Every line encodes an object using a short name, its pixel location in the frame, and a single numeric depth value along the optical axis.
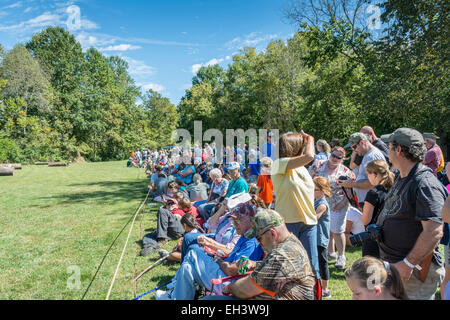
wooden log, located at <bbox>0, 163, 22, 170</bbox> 23.53
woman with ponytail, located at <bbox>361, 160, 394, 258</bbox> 2.74
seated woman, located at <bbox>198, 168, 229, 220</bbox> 6.35
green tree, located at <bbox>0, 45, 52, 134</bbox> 35.38
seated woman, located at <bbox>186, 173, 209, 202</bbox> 7.63
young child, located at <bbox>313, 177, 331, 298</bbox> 3.52
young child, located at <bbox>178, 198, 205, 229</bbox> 5.87
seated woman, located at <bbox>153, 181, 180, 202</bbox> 7.49
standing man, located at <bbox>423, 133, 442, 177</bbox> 4.80
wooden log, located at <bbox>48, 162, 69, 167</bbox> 28.31
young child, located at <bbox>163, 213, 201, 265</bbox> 4.69
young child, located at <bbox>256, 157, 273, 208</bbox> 5.34
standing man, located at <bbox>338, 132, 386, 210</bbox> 3.79
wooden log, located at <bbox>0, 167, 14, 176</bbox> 19.06
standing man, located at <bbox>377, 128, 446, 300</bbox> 1.96
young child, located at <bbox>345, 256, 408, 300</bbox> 1.74
